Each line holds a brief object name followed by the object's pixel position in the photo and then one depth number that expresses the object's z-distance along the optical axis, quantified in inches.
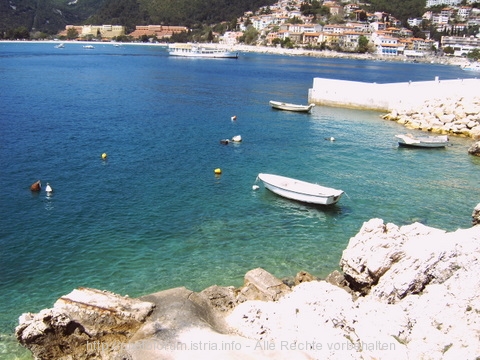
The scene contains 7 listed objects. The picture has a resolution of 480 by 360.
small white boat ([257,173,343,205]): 835.4
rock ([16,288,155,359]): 400.5
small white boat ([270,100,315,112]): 1811.0
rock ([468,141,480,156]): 1228.5
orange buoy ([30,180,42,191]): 895.1
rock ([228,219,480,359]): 374.6
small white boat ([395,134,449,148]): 1286.0
